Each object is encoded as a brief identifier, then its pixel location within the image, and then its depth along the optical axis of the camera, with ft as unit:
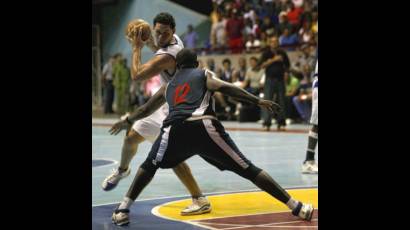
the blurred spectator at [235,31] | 76.82
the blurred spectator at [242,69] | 69.00
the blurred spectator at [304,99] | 64.85
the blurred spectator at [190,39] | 83.20
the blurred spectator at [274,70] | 57.21
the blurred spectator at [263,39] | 71.45
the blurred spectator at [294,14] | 73.46
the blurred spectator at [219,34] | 79.92
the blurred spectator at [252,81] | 66.49
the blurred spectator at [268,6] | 77.51
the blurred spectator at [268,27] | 73.51
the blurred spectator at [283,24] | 72.01
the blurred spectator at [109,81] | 88.99
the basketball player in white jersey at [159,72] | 21.65
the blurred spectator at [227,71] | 70.08
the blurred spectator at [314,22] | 68.83
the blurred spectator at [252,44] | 73.87
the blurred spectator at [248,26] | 77.56
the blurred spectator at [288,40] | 70.23
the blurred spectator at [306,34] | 68.90
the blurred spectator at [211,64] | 72.69
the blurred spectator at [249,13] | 78.28
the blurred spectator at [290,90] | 66.03
